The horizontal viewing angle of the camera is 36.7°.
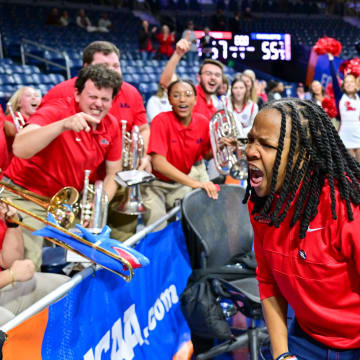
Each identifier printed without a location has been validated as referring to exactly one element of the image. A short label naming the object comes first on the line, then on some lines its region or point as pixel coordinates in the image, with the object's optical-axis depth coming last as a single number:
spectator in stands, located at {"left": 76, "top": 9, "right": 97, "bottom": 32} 13.91
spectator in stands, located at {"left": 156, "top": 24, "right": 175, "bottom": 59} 13.55
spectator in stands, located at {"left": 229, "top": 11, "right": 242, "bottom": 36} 14.58
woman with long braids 1.62
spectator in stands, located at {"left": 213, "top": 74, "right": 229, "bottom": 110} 5.88
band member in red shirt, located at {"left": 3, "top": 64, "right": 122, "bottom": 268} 2.96
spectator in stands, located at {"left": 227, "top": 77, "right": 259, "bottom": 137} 5.98
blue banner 2.10
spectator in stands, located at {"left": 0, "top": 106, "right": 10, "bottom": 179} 3.12
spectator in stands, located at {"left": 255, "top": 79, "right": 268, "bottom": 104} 10.94
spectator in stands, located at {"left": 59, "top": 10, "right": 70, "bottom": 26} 13.62
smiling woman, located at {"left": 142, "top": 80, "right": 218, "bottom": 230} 3.82
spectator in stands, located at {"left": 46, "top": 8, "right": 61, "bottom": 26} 13.56
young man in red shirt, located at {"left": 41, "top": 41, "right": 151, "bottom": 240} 3.49
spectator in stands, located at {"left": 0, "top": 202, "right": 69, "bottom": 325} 2.40
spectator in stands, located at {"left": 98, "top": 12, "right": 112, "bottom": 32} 14.24
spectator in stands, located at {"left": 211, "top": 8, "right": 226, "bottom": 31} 15.37
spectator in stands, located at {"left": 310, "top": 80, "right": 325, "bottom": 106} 9.81
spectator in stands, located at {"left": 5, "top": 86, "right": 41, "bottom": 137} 4.68
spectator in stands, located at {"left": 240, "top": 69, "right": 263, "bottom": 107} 6.45
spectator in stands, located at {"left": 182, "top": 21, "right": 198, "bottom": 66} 13.54
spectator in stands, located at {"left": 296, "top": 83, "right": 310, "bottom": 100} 13.71
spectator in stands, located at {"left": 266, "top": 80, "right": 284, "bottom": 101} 11.38
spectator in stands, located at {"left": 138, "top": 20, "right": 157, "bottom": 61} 13.49
